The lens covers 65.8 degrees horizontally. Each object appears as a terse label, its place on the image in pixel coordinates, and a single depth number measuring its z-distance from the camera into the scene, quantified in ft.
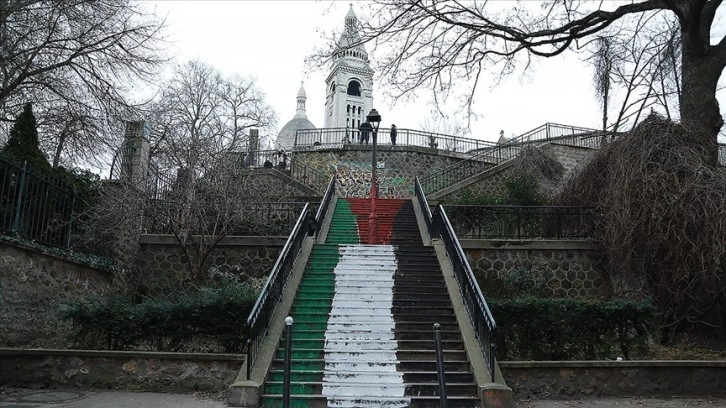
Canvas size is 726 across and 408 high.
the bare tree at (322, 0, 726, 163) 42.11
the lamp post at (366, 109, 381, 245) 50.34
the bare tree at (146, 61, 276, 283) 43.88
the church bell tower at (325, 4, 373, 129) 241.76
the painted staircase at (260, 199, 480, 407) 25.84
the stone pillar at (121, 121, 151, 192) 45.03
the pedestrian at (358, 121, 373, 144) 98.25
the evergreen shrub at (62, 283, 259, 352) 29.35
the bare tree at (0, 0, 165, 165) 31.40
